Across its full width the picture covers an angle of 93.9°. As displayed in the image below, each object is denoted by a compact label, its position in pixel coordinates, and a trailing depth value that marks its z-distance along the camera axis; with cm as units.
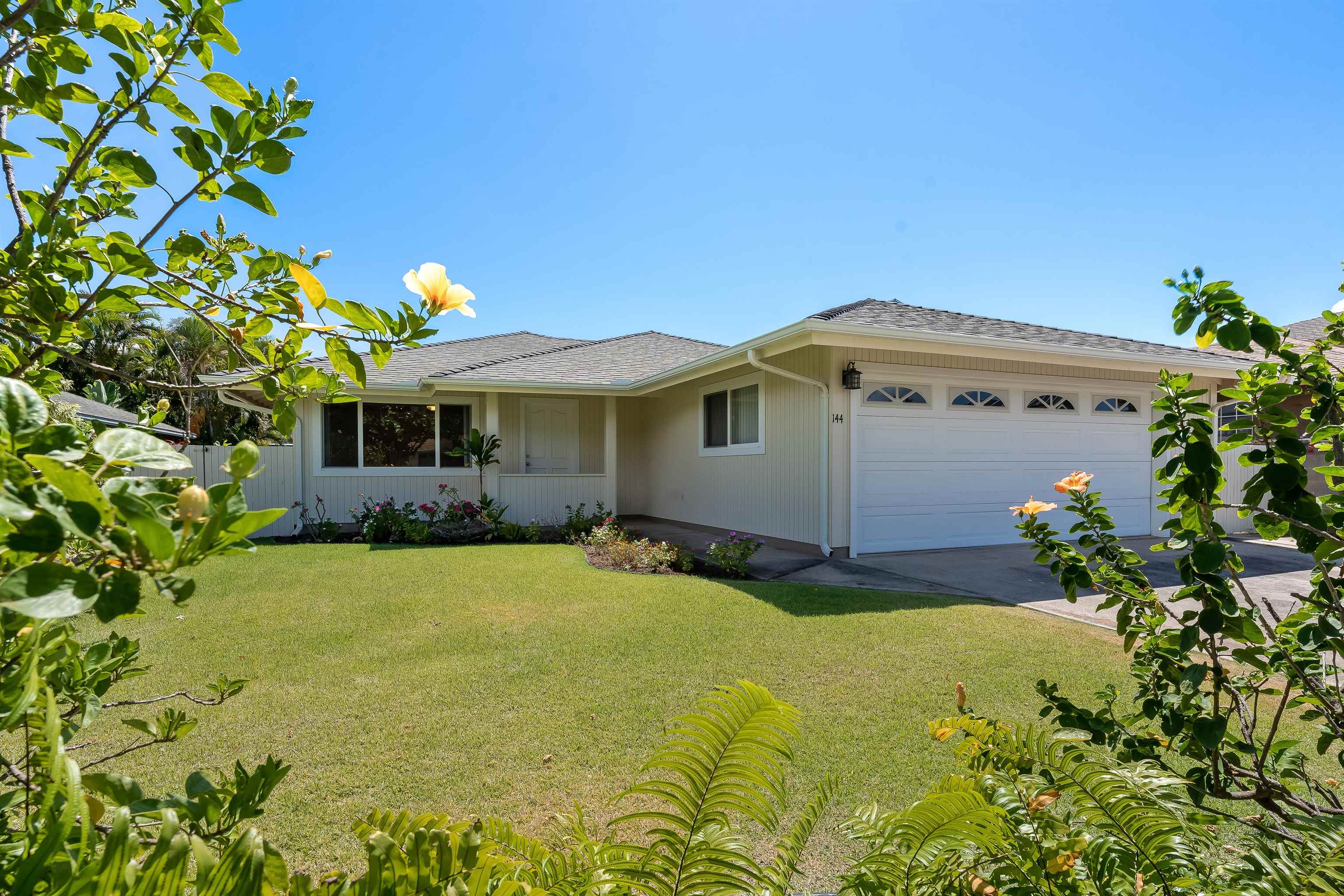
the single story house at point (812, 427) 869
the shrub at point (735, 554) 761
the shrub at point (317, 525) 1066
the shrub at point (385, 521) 1054
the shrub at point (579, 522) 1088
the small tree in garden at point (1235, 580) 115
